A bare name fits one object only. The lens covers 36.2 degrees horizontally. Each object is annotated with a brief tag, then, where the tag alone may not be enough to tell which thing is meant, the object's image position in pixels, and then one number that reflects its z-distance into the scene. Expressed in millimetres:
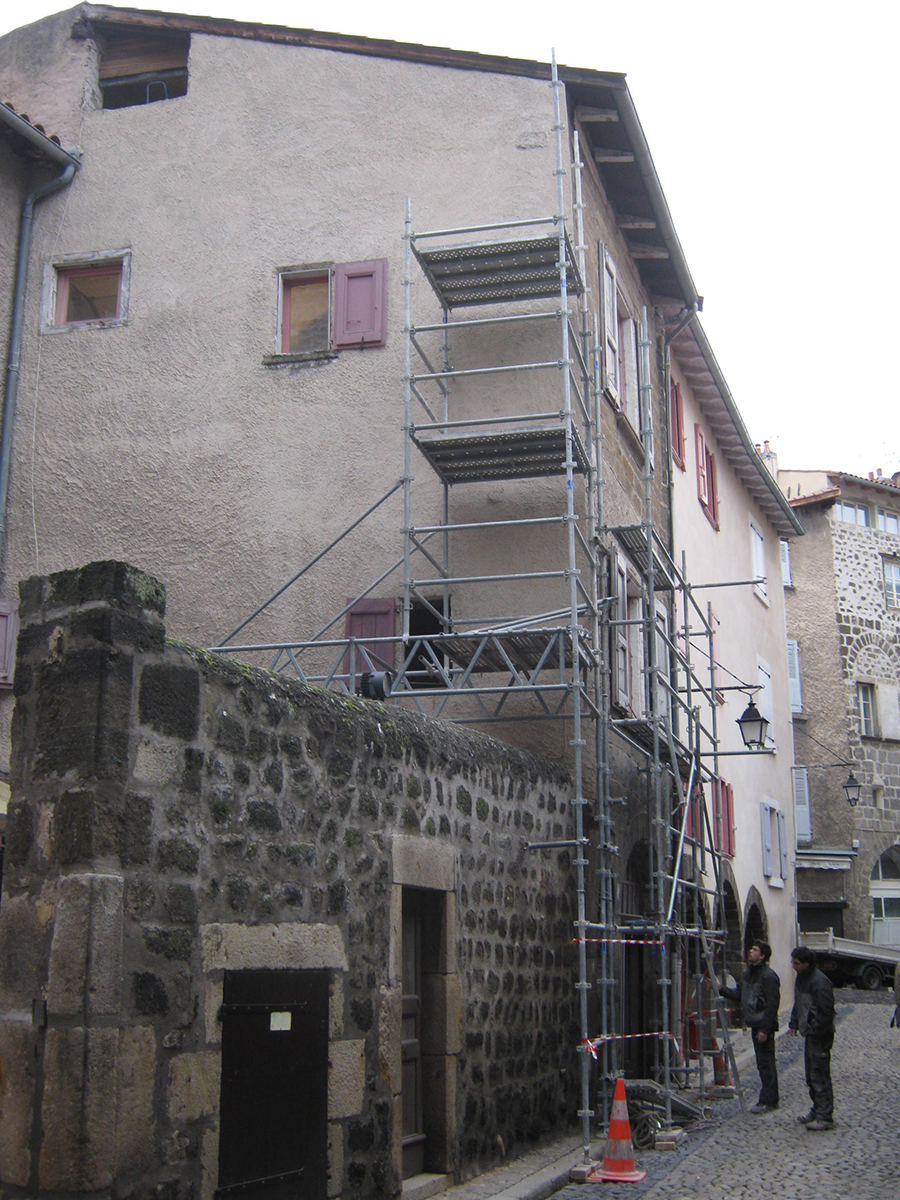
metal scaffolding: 9969
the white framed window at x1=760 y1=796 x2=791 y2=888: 20469
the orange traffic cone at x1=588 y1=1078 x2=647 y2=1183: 7793
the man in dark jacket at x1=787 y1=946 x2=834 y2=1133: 9758
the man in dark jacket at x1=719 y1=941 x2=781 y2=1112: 10703
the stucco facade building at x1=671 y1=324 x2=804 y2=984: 16797
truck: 26719
